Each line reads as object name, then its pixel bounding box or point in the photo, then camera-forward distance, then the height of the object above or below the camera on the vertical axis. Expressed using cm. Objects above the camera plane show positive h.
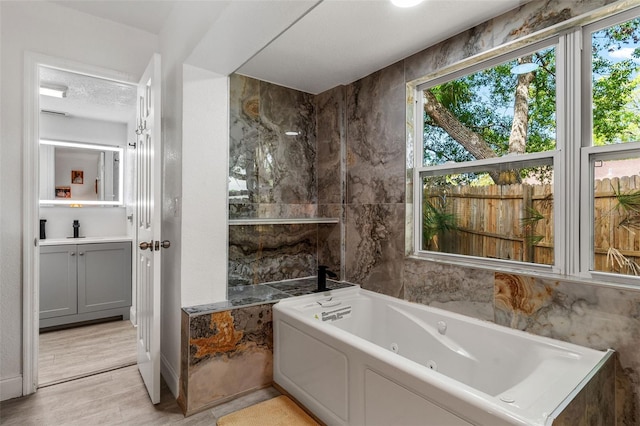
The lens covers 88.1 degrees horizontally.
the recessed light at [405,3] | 168 +108
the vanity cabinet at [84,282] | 332 -72
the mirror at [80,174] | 380 +48
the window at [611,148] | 153 +30
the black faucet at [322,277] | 258 -50
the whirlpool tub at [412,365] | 121 -73
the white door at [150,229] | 203 -10
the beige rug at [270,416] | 184 -116
